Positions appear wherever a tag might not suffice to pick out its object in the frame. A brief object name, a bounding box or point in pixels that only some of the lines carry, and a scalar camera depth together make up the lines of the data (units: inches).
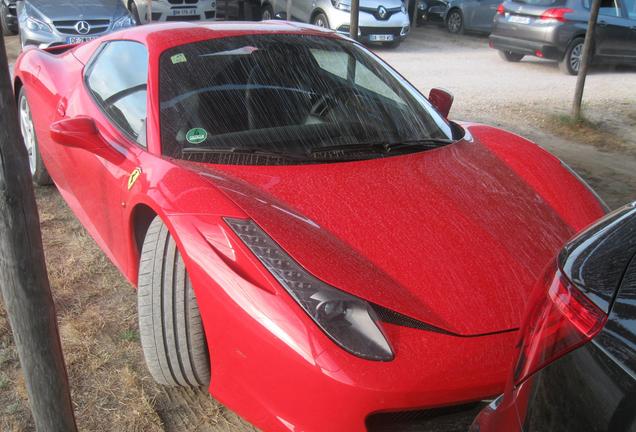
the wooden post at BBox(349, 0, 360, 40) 253.2
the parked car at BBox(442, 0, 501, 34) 603.2
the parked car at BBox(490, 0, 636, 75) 417.1
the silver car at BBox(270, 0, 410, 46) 466.0
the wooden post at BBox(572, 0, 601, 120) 266.5
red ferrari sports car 74.9
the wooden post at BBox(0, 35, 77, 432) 66.0
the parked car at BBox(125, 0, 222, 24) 478.0
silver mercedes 351.9
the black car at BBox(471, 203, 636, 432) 44.5
